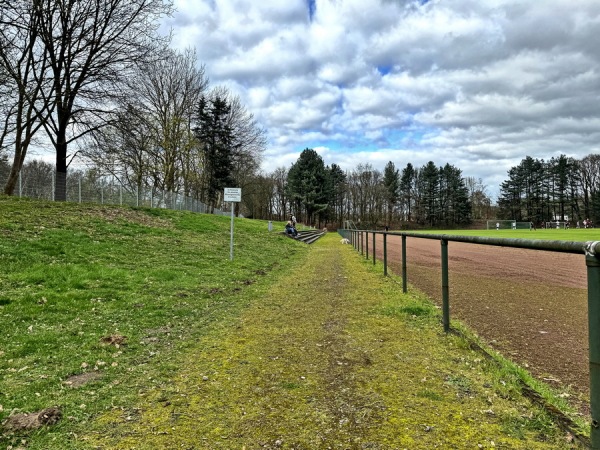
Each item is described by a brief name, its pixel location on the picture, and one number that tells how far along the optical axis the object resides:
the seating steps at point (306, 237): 27.31
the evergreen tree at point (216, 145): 37.94
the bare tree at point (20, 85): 12.80
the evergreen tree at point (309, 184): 61.97
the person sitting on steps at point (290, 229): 25.73
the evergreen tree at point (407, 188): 83.25
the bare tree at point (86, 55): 15.21
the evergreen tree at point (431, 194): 81.75
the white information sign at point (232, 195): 11.84
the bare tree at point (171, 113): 29.25
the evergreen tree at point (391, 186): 78.56
